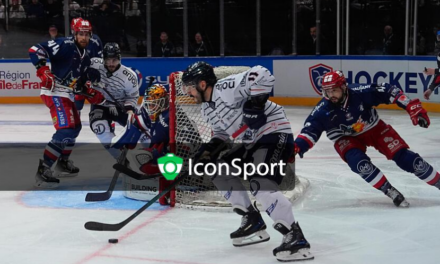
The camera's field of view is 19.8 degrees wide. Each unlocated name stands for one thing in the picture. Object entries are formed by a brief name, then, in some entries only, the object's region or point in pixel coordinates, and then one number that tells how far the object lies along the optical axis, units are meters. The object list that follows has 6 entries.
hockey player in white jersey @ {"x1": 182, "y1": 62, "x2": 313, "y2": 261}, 5.88
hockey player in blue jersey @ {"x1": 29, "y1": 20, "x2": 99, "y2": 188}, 9.22
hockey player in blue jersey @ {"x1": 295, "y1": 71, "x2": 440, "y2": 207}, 7.55
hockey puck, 6.60
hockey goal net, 7.99
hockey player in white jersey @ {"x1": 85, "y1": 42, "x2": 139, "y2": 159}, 9.47
